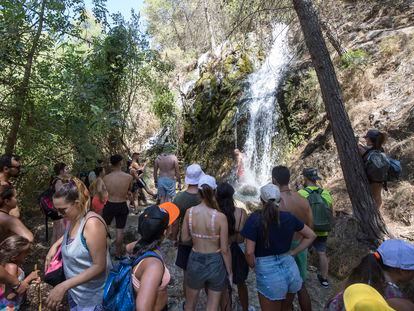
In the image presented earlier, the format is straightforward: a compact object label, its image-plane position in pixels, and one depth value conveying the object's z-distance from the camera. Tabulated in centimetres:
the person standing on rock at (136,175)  893
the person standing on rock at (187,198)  381
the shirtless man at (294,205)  361
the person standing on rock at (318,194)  454
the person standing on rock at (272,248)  308
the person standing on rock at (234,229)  349
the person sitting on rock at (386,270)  191
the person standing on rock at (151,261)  200
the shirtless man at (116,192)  542
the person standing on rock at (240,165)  1004
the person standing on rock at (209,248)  326
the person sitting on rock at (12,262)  291
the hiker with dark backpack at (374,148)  513
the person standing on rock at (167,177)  699
